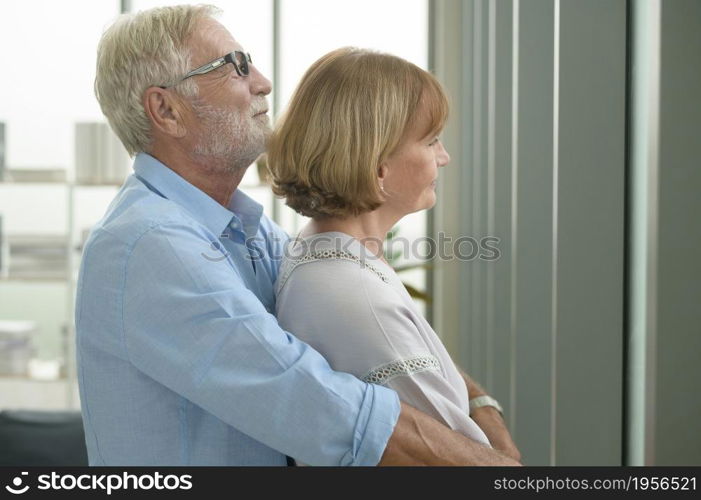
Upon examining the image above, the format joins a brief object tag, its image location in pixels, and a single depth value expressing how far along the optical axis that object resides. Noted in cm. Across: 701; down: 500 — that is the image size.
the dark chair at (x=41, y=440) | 401
